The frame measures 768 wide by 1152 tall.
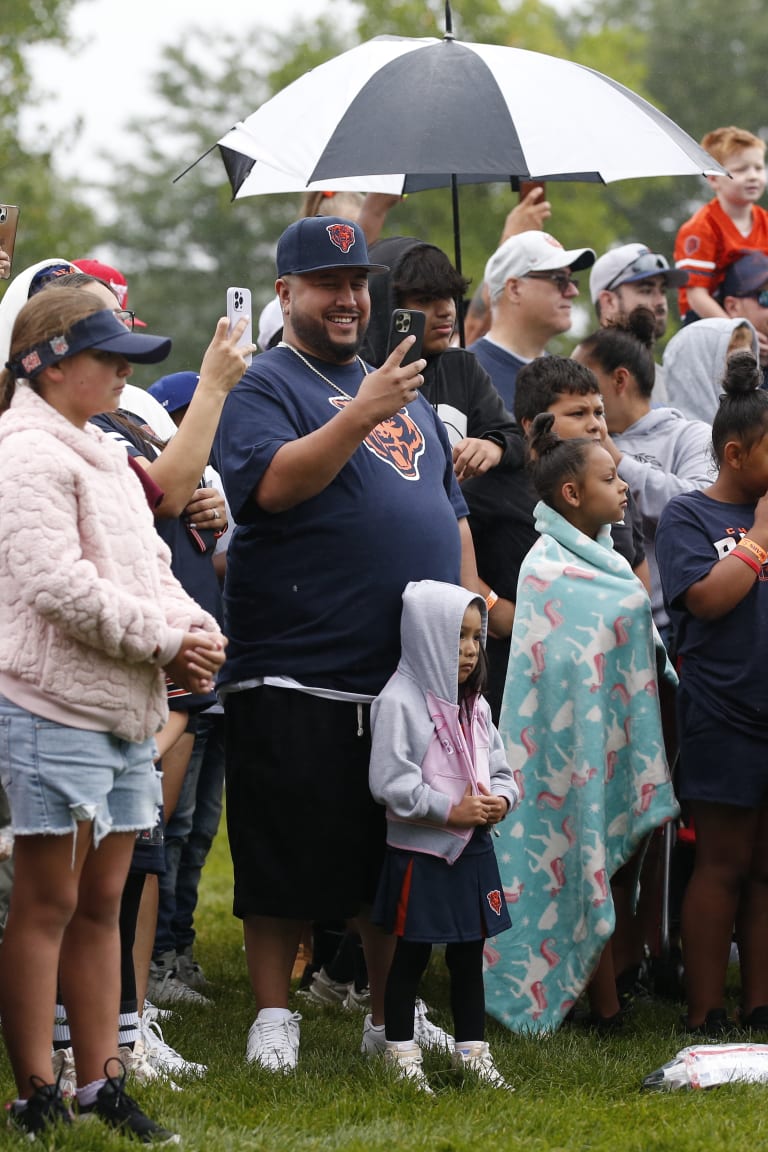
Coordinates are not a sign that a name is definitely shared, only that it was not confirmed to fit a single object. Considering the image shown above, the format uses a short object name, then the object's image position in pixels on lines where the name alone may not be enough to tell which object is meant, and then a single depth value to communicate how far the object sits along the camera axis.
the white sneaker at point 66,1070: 8.23
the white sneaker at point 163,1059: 9.36
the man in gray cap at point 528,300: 13.61
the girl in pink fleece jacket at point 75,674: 7.42
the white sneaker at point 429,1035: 9.94
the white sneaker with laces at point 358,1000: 11.93
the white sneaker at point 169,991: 12.23
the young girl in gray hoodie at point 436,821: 9.27
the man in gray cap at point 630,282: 15.45
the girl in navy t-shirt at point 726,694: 10.60
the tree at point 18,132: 40.66
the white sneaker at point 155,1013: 10.13
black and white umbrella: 11.73
